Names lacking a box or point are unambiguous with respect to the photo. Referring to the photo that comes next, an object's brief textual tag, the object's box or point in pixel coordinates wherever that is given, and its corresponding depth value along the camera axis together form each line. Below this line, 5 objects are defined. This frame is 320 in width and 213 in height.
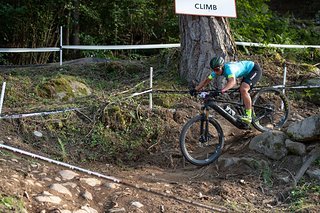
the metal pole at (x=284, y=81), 10.05
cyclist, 7.46
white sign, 9.67
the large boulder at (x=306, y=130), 6.98
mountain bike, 7.45
